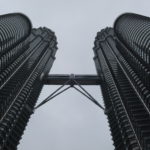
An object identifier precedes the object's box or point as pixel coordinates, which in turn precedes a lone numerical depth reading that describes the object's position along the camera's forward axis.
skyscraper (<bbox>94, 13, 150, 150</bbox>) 52.91
